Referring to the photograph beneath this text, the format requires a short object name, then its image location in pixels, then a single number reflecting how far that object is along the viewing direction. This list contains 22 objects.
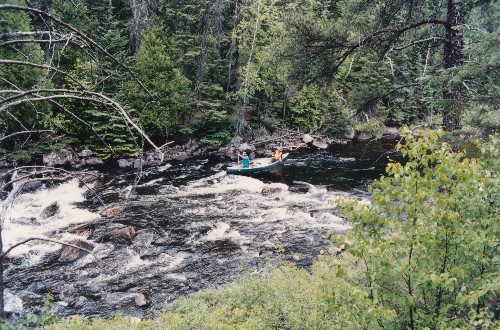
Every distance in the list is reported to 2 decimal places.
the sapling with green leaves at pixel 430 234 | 3.93
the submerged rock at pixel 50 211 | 15.65
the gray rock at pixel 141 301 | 10.00
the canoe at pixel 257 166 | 22.22
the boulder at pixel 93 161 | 23.33
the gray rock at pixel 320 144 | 29.87
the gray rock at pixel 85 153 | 23.83
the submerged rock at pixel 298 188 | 19.42
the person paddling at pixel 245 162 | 22.42
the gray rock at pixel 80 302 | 10.05
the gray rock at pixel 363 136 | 32.69
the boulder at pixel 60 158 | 22.18
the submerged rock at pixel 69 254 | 12.26
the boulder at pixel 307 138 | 30.44
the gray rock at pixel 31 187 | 18.37
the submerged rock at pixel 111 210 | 15.11
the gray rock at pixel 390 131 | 33.64
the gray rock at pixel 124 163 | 23.53
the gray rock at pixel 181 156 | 25.92
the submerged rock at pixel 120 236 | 13.49
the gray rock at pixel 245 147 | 27.73
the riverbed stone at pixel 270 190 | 19.11
